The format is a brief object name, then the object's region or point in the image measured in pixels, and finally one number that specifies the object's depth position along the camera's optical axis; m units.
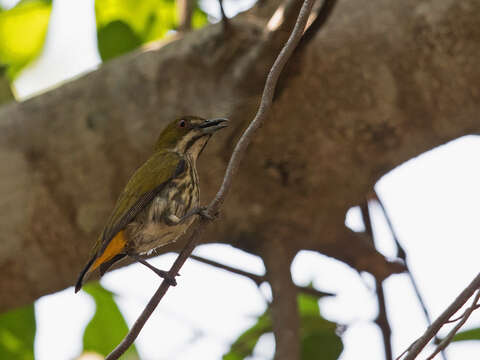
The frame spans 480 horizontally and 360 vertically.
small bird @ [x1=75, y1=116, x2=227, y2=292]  7.53
